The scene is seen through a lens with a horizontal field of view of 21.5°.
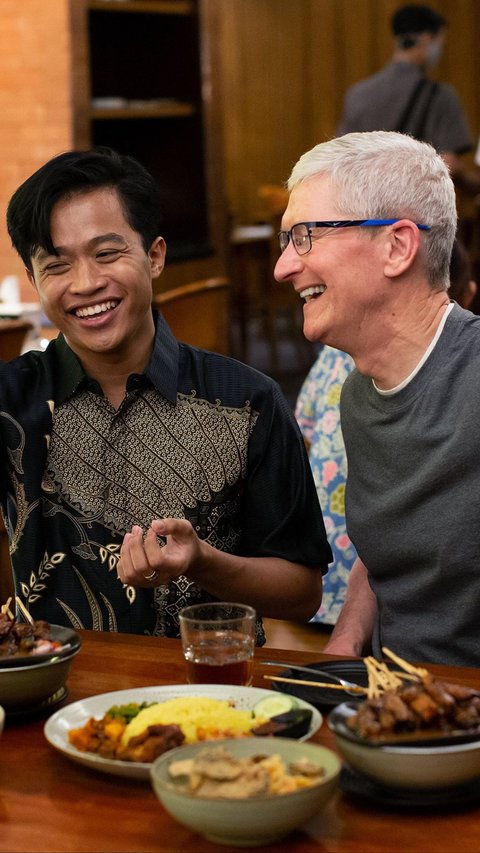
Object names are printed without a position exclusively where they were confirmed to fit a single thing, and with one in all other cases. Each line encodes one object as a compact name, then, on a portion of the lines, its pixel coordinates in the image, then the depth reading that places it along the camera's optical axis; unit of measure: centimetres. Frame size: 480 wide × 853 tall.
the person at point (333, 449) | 292
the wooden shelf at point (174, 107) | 646
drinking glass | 153
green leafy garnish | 141
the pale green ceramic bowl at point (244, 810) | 112
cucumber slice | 142
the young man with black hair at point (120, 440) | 212
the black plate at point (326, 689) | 151
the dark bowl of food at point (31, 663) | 149
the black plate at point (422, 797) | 124
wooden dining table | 119
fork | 150
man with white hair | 195
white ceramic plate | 135
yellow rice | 135
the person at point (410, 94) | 754
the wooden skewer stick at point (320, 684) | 147
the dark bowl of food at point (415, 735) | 120
